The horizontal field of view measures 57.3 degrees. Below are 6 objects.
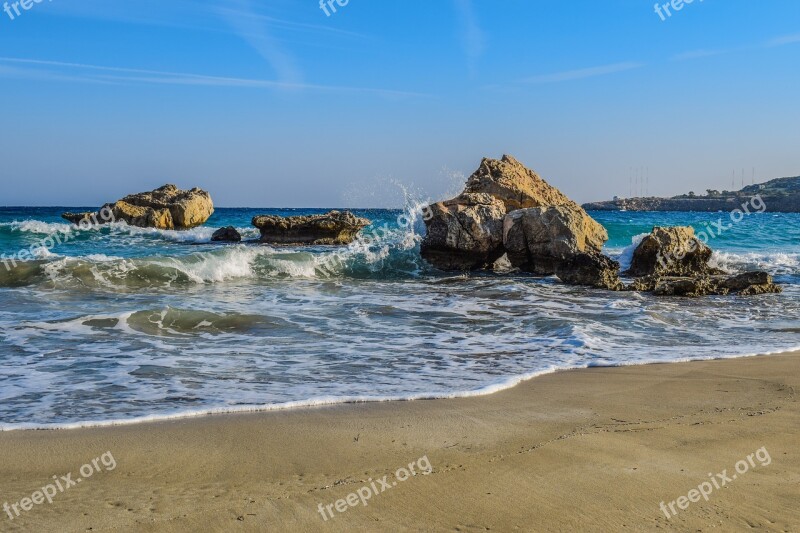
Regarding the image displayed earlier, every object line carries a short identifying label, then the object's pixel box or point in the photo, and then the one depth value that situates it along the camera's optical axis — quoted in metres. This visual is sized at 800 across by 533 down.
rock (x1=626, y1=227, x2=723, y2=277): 15.07
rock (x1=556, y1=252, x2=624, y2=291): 13.27
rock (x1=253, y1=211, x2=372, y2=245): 26.06
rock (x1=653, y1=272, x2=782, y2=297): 12.28
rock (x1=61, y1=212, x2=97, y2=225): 35.97
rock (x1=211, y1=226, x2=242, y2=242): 28.93
